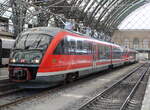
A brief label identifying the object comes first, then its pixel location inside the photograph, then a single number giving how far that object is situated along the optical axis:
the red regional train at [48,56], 11.51
